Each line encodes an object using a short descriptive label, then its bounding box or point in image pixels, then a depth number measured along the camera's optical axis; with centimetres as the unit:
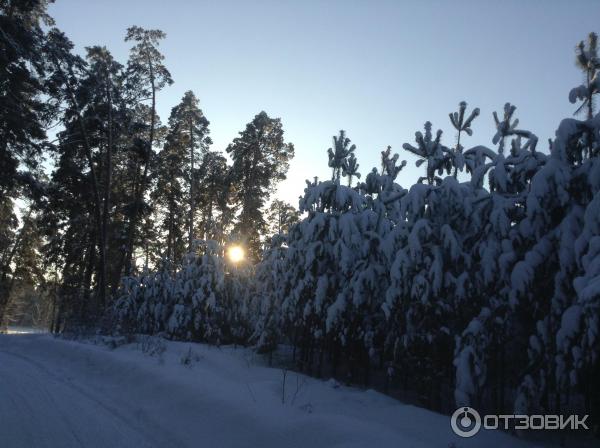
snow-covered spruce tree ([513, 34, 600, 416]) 542
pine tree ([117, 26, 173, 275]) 2214
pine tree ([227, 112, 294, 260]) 2830
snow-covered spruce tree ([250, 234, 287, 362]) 1212
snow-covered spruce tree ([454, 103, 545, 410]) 665
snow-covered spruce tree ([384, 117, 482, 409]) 759
